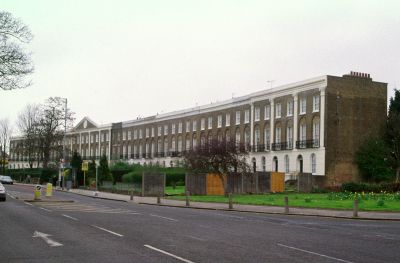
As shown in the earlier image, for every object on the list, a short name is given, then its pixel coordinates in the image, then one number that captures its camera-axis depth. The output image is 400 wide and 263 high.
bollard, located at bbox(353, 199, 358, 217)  28.06
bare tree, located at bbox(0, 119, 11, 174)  109.62
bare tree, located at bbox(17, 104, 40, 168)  93.31
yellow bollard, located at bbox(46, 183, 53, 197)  44.62
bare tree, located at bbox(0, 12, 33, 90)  30.80
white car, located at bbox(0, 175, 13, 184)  87.55
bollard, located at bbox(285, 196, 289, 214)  30.99
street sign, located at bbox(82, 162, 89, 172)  64.81
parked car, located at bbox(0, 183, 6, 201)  37.22
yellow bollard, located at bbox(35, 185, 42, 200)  39.91
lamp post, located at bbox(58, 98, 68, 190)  80.62
